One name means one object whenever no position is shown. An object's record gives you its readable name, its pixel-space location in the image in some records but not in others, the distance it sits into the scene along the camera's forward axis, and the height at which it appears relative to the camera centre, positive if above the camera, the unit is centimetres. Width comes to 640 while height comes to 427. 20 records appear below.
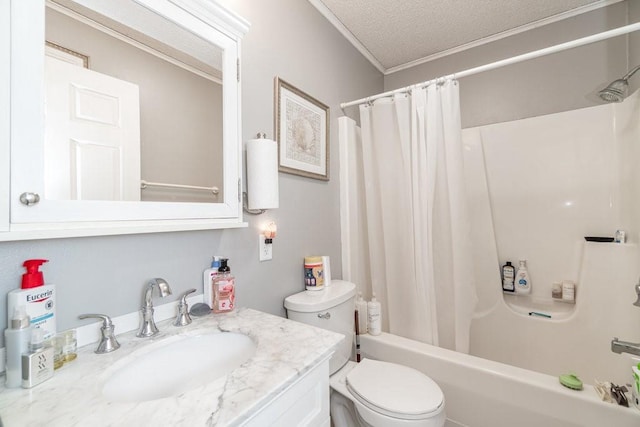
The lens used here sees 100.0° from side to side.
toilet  100 -70
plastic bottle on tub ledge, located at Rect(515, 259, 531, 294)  183 -45
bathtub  101 -75
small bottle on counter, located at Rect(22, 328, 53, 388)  54 -27
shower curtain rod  109 +75
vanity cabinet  56 -43
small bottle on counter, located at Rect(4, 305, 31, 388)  54 -23
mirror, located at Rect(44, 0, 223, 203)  65 +34
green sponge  106 -67
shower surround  150 -11
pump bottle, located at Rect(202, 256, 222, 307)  98 -22
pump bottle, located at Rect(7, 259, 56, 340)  58 -15
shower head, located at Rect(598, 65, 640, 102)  151 +71
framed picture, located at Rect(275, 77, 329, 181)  133 +48
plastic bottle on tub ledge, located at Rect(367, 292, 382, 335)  154 -56
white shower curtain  149 +3
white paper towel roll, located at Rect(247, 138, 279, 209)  110 +20
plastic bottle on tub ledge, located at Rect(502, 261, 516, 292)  188 -44
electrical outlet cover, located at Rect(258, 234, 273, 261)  121 -13
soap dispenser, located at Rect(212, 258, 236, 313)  96 -25
